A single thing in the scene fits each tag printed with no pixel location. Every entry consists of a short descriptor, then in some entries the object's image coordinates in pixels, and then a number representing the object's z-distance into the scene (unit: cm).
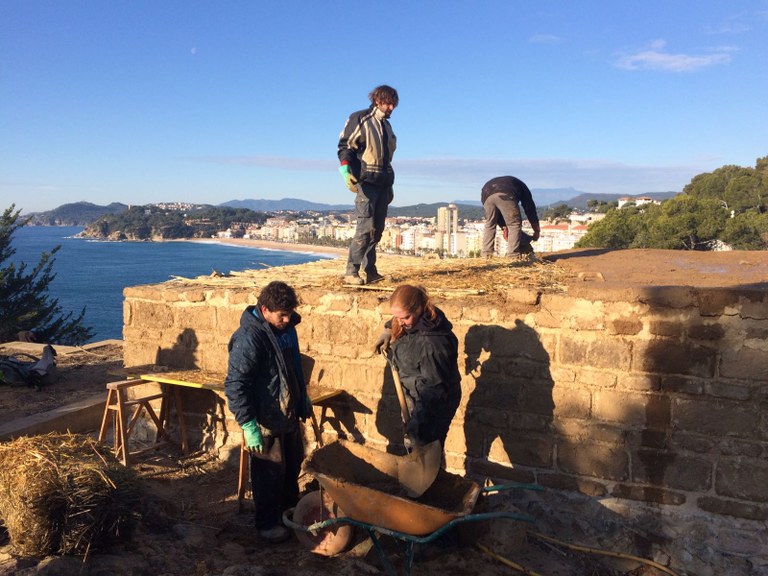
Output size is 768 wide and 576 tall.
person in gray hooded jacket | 393
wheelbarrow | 346
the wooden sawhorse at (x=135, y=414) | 539
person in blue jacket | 394
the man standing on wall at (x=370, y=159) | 554
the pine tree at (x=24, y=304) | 2136
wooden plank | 511
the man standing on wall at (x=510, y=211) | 856
